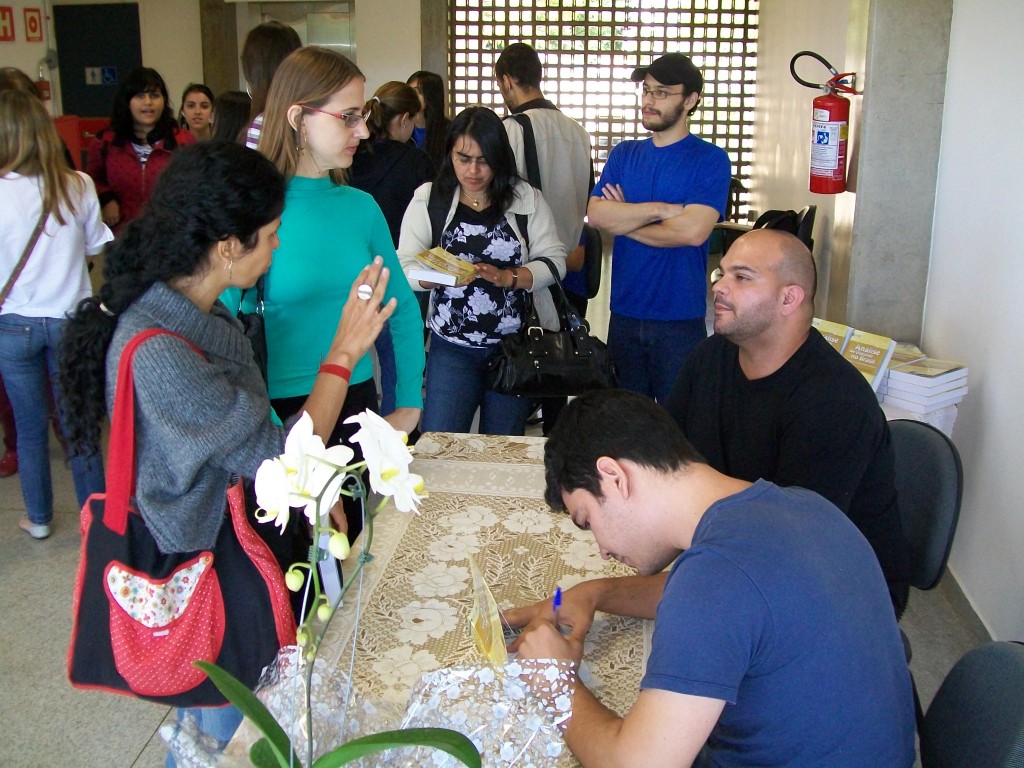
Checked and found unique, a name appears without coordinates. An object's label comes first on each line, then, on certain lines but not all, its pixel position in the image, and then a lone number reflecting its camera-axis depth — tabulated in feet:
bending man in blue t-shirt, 3.77
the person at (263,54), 9.25
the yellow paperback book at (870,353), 10.36
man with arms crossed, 11.03
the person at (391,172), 12.58
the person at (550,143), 12.51
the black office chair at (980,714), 3.91
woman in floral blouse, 9.87
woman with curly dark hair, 4.70
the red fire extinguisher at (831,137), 12.50
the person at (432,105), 16.06
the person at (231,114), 11.02
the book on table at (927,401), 9.90
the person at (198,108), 17.29
